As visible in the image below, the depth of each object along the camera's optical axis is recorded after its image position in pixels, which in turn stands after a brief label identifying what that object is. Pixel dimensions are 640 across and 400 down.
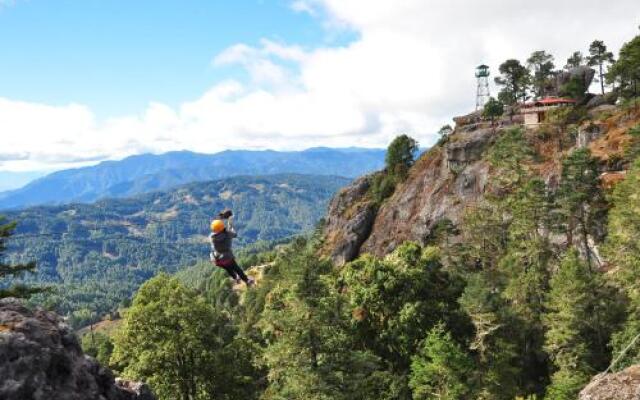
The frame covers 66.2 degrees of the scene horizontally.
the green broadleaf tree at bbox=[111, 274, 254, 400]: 34.56
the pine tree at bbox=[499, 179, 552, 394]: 48.62
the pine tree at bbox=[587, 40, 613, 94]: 128.25
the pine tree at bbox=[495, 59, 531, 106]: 134.62
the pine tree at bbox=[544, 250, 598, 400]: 41.38
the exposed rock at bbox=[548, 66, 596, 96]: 137.25
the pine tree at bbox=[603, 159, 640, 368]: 38.31
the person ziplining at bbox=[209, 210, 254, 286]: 19.61
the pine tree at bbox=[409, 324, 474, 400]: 34.50
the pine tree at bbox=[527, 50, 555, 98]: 143.75
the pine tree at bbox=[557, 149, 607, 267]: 56.22
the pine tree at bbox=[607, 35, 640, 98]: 93.00
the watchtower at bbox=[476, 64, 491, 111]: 142.12
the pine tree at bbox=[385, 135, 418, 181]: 125.31
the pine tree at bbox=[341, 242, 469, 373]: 40.94
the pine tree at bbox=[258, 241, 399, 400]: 28.78
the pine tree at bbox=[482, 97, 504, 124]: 114.06
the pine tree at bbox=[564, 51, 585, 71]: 147.75
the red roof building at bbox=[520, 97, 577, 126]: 105.44
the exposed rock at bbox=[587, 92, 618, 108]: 110.99
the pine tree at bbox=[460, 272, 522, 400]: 40.22
